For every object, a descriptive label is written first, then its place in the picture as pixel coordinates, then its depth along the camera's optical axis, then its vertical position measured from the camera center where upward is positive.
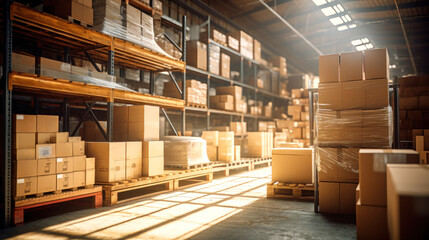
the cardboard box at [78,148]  4.74 -0.26
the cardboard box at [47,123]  4.36 +0.11
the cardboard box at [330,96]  4.67 +0.52
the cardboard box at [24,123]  4.12 +0.10
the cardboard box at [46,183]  4.24 -0.71
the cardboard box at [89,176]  4.87 -0.70
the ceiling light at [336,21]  13.03 +4.59
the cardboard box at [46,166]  4.25 -0.48
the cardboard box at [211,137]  8.74 -0.17
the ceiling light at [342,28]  13.99 +4.59
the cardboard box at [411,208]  1.81 -0.45
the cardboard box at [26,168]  4.05 -0.48
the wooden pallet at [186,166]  6.96 -0.80
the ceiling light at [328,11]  11.79 +4.53
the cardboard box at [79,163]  4.71 -0.48
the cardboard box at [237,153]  9.27 -0.64
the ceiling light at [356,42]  15.83 +4.49
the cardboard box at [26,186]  4.02 -0.71
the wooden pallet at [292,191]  5.57 -1.07
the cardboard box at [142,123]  6.05 +0.15
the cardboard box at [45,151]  4.28 -0.27
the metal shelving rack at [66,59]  4.03 +1.29
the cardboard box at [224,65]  10.55 +2.22
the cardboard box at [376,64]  4.47 +0.95
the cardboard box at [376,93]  4.43 +0.53
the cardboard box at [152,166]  5.88 -0.66
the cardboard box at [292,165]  5.82 -0.63
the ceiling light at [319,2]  11.04 +4.49
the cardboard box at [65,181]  4.48 -0.71
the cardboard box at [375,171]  3.12 -0.41
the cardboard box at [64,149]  4.50 -0.26
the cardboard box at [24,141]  4.10 -0.13
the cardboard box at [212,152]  8.90 -0.59
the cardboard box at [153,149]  5.89 -0.33
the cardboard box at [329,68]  4.75 +0.94
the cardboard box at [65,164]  4.49 -0.48
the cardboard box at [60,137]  4.51 -0.09
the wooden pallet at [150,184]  5.13 -0.99
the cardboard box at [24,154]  4.09 -0.30
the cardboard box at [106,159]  5.20 -0.46
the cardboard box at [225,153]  8.86 -0.61
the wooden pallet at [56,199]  4.02 -0.94
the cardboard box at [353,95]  4.54 +0.52
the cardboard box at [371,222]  3.17 -0.92
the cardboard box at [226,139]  8.85 -0.22
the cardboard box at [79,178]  4.70 -0.71
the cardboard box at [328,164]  4.57 -0.48
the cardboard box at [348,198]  4.50 -0.95
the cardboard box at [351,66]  4.60 +0.94
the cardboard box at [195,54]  9.27 +2.26
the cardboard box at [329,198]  4.59 -0.96
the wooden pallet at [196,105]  8.55 +0.72
